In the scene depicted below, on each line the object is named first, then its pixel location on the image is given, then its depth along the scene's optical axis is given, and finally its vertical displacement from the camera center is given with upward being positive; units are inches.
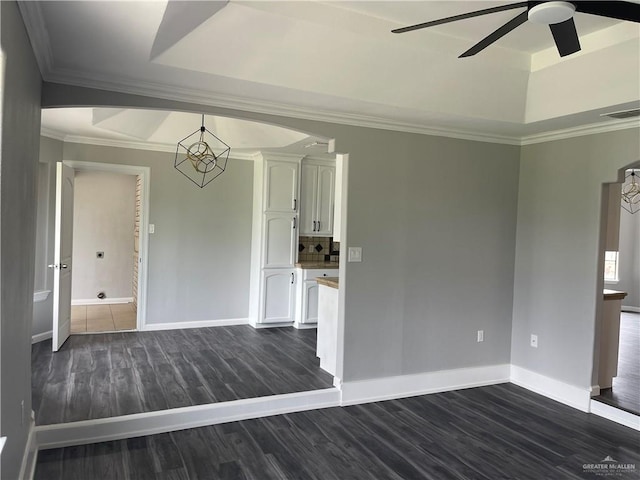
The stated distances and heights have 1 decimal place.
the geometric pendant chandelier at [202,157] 221.8 +33.5
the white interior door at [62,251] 180.4 -12.8
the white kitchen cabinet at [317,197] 253.4 +17.0
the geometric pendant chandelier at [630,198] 310.3 +29.1
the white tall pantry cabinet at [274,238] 239.6 -6.1
